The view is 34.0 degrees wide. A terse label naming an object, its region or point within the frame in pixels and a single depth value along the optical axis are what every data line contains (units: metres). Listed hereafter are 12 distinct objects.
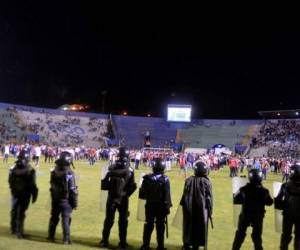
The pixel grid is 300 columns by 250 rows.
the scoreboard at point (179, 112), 69.94
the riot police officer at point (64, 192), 9.77
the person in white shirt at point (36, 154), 34.03
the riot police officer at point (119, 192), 9.75
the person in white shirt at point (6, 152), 37.19
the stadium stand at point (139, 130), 61.31
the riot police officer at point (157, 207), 9.36
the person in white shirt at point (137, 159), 38.44
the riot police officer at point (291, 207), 8.84
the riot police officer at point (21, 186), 10.26
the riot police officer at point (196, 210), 9.05
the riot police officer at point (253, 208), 8.88
